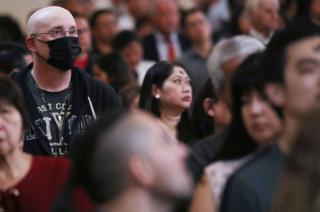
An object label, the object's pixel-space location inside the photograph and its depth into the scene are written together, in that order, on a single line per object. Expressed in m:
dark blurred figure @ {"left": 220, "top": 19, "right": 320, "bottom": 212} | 5.75
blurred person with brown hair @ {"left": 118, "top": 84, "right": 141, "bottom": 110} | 9.28
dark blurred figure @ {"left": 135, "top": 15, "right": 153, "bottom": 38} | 15.56
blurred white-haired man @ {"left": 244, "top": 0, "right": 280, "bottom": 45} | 12.15
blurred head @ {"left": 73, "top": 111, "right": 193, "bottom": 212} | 4.96
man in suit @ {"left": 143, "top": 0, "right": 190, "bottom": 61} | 14.20
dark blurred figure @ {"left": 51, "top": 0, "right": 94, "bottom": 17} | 14.38
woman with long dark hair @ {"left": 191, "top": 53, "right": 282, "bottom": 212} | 6.12
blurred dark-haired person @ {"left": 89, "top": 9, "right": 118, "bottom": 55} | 13.89
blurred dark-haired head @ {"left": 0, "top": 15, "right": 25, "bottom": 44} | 12.62
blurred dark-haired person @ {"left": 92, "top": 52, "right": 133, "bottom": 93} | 10.71
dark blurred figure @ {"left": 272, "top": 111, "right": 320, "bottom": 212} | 4.90
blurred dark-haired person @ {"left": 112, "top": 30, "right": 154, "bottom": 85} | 12.92
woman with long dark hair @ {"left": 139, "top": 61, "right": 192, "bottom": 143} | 8.82
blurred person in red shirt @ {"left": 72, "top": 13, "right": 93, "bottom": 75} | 11.80
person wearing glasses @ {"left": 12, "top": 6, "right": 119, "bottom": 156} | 8.05
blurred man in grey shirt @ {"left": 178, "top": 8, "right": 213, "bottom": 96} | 12.57
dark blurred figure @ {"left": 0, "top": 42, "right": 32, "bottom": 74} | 9.85
